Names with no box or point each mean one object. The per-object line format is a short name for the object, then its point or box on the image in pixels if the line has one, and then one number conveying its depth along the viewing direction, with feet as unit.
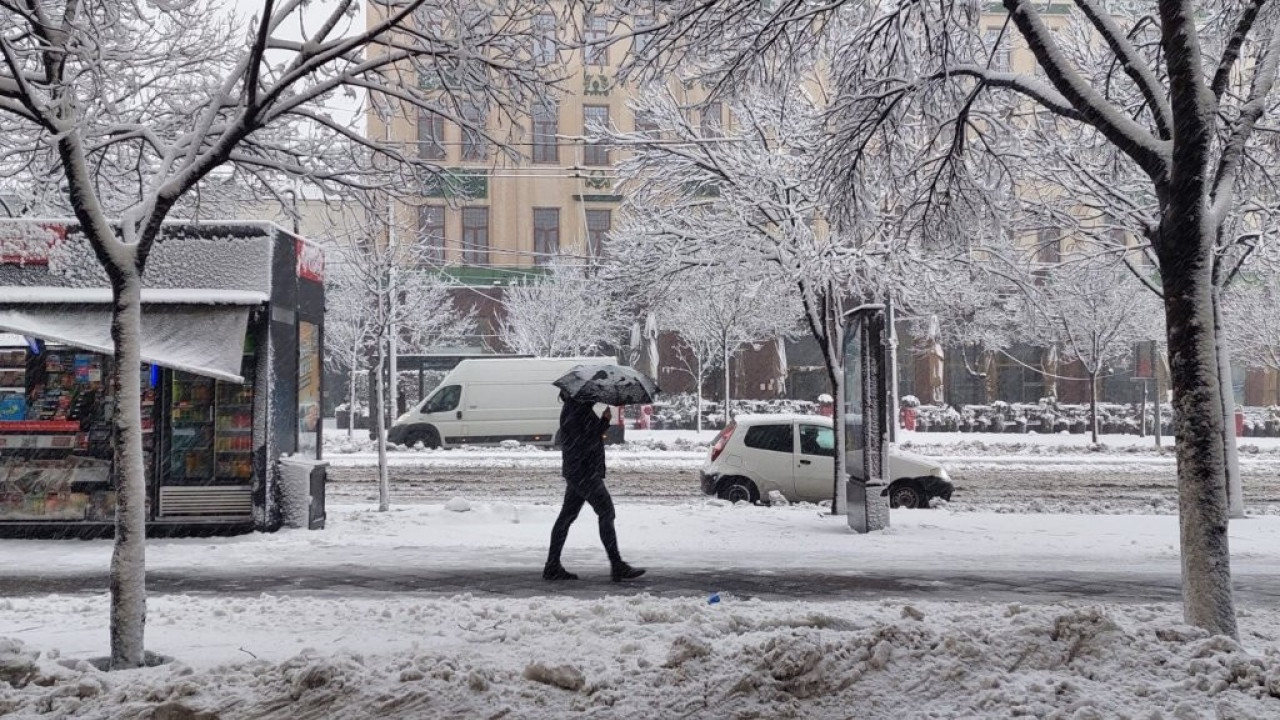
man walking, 30.37
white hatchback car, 53.57
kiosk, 39.81
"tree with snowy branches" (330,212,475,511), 106.42
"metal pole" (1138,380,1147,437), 112.57
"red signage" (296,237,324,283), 43.96
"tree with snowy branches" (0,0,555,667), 20.48
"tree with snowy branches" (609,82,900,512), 47.78
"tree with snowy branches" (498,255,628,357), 128.98
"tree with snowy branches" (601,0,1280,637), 20.08
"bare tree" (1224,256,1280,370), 113.34
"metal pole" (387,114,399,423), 56.26
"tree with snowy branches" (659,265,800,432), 114.83
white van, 93.15
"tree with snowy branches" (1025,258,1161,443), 101.19
